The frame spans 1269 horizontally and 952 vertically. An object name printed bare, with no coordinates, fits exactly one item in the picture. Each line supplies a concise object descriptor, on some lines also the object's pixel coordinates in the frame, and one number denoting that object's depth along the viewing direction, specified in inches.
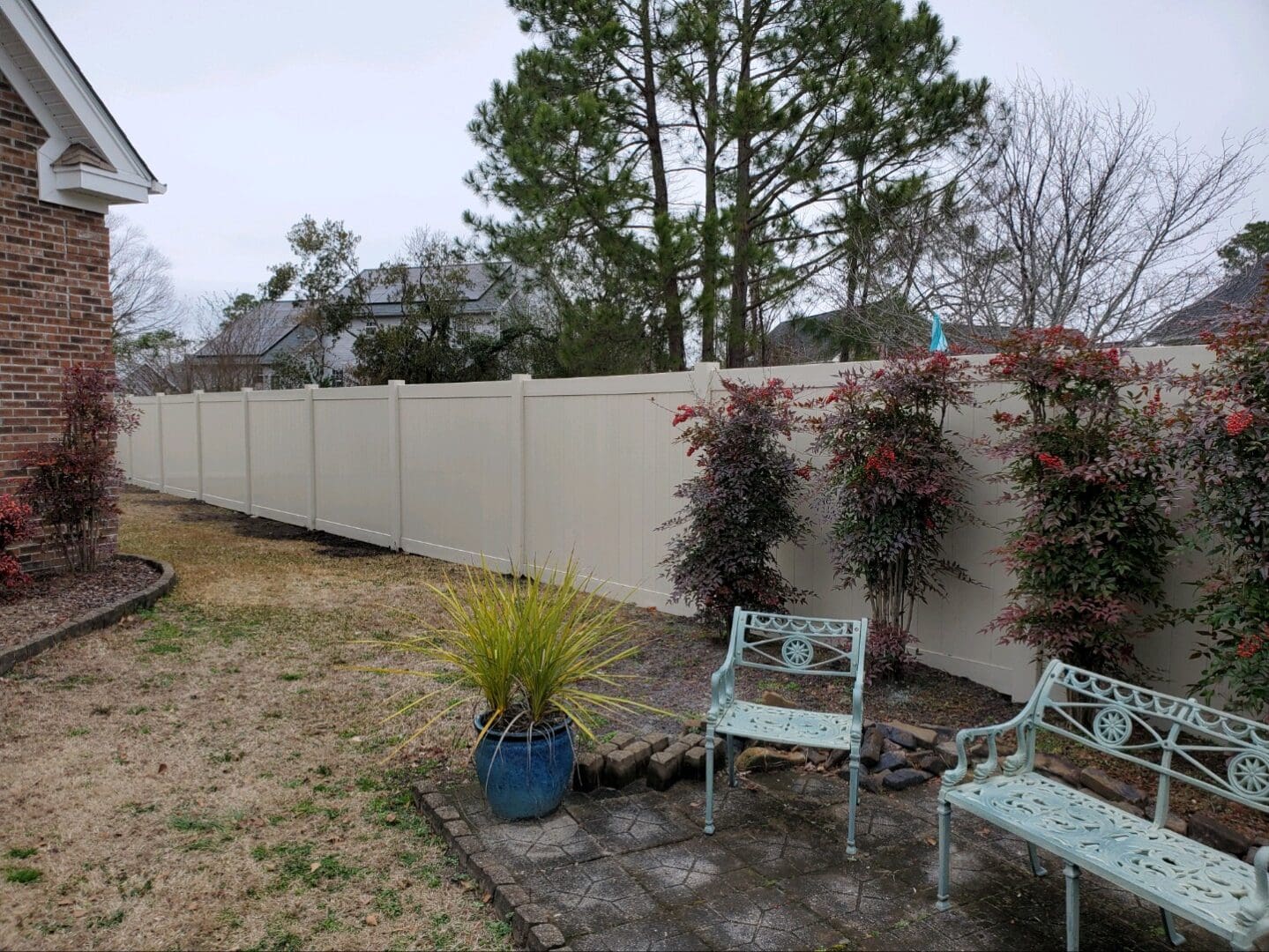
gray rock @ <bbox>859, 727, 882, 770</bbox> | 162.1
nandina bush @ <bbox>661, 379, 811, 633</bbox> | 232.5
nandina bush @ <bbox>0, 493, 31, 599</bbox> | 265.4
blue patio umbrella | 220.9
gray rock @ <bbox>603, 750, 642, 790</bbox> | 155.9
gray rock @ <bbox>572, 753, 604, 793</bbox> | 154.6
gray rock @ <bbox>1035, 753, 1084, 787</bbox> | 150.0
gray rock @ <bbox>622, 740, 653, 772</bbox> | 160.0
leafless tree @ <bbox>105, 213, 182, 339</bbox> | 1189.1
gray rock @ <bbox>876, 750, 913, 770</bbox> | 160.7
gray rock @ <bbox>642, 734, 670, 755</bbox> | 163.8
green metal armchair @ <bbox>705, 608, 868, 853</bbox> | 136.6
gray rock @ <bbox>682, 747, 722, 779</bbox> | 159.6
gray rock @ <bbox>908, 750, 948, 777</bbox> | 162.2
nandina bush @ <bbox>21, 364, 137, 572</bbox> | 295.0
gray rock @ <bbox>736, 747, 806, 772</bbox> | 165.6
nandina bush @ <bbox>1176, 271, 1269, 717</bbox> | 139.2
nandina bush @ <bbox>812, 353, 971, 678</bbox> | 196.2
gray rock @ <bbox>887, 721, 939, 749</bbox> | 169.0
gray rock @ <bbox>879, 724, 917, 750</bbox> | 168.9
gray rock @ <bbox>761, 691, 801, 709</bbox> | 184.1
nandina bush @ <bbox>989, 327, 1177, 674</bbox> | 164.9
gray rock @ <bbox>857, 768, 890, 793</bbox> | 156.3
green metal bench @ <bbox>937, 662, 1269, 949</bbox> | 93.8
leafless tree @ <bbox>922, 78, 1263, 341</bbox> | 398.3
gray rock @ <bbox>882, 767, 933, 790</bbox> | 155.9
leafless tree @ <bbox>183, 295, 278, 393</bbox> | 1041.5
